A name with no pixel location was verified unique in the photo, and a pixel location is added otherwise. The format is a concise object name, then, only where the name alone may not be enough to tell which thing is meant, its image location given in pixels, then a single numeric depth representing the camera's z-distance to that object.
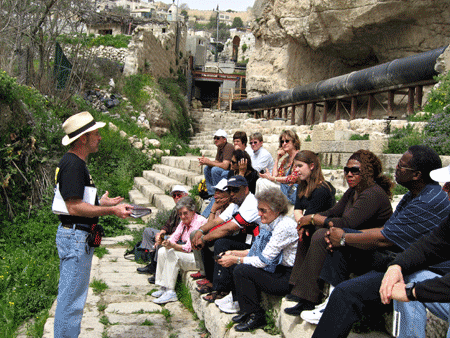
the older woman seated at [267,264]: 3.38
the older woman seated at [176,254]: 4.77
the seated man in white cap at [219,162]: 6.36
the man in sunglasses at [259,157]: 6.01
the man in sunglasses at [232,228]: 4.02
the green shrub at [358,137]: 8.11
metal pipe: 9.86
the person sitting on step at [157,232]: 5.23
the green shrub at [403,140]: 7.12
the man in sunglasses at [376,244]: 2.49
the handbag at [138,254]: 5.92
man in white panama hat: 2.81
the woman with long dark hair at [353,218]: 3.07
